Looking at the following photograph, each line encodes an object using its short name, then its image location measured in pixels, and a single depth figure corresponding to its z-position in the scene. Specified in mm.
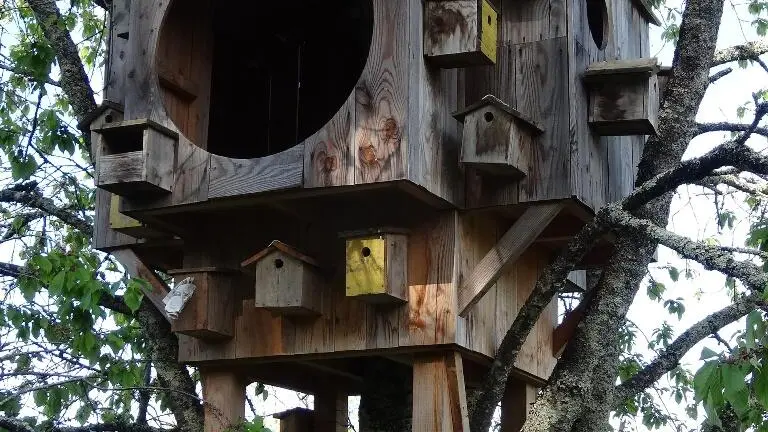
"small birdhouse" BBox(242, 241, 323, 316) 4543
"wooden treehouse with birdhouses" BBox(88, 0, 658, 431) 4387
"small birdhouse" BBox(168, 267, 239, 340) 4758
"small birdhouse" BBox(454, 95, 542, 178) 4367
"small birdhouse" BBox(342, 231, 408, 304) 4379
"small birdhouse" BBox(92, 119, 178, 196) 4559
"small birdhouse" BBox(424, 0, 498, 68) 4371
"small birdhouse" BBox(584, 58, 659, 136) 4668
